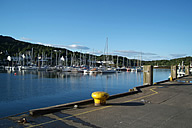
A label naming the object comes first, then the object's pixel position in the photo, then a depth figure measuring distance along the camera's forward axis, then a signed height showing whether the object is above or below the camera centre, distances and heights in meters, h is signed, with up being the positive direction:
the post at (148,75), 20.86 -1.04
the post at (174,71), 33.00 -1.01
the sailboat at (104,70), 86.25 -1.94
